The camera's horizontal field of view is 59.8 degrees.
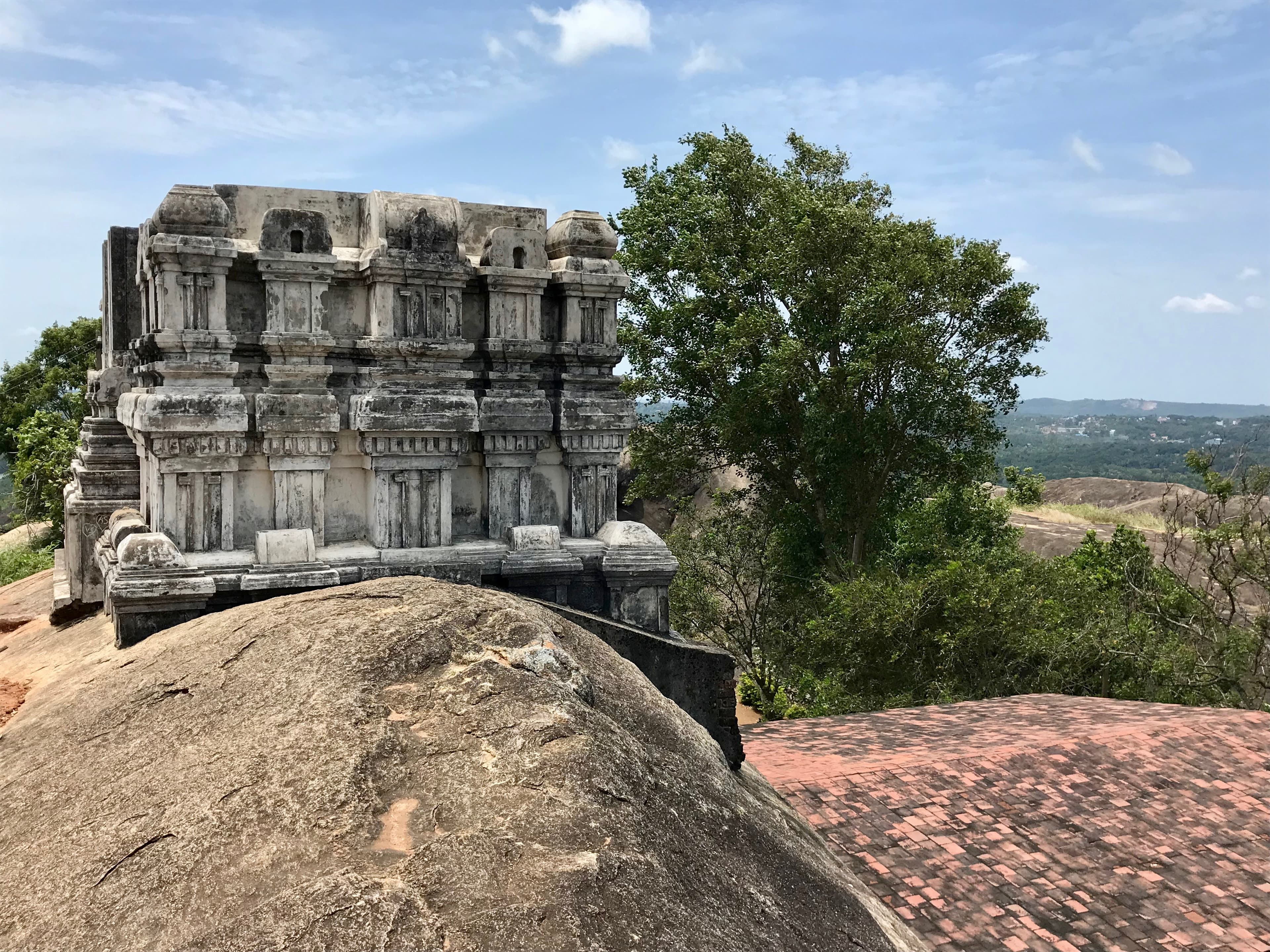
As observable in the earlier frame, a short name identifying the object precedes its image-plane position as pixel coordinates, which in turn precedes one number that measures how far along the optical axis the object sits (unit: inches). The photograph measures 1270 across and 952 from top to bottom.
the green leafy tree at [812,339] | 749.9
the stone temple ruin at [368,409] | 286.5
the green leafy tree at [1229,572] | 618.2
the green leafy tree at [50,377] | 1246.3
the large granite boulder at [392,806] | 153.9
